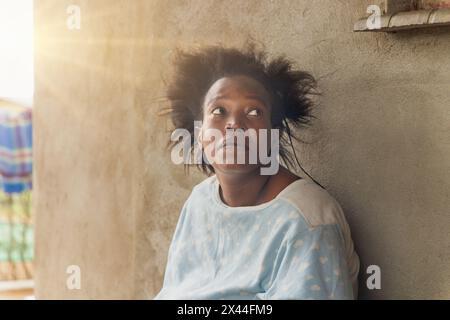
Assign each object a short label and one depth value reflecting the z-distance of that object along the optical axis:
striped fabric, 8.78
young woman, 2.78
